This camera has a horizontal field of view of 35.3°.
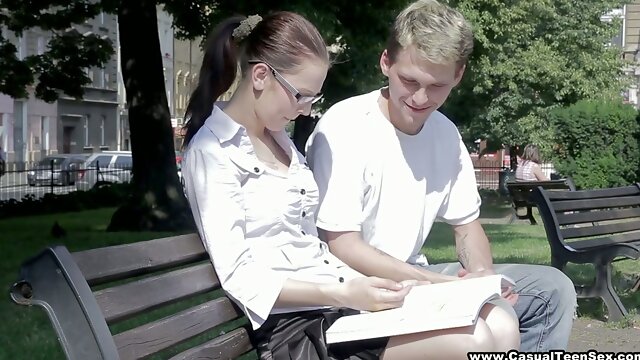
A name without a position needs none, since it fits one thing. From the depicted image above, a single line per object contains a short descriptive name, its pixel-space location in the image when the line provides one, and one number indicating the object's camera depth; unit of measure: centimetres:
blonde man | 327
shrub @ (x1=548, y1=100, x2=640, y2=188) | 2309
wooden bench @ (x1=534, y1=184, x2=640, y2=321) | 661
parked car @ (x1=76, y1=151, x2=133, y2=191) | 3085
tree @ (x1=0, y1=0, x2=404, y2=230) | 1277
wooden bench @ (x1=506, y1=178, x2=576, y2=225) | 1758
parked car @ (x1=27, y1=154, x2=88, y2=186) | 2856
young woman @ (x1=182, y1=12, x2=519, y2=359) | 278
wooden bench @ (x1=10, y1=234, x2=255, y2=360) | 218
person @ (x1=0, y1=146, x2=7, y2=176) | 2665
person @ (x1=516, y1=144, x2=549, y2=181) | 2162
